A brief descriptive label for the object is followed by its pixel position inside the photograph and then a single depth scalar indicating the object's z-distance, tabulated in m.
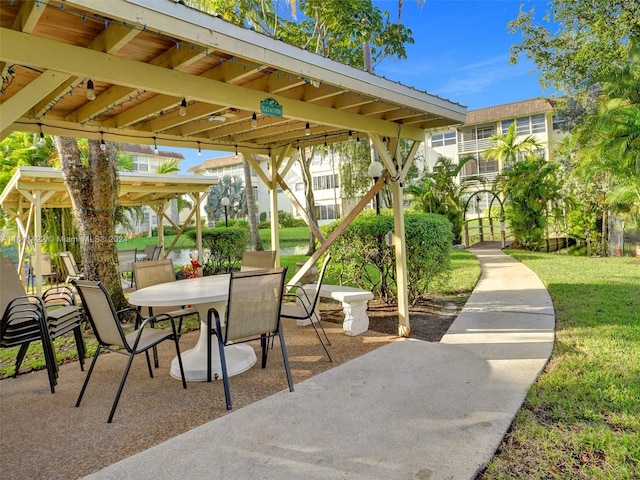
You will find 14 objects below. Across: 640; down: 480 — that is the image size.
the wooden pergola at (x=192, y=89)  2.34
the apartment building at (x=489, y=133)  25.67
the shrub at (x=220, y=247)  12.36
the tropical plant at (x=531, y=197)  14.20
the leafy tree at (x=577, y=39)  9.03
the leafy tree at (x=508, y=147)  18.77
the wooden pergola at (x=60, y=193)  8.07
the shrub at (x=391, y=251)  6.19
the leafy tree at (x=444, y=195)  15.30
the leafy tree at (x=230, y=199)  36.56
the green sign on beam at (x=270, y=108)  3.64
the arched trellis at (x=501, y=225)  15.49
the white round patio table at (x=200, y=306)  3.32
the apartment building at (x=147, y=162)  31.75
